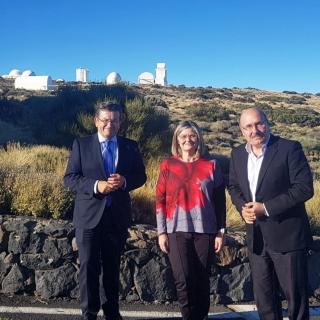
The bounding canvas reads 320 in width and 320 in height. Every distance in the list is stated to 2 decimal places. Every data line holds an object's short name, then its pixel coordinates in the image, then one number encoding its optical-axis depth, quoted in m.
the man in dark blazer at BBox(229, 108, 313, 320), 4.13
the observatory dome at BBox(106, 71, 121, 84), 48.75
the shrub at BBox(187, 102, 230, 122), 32.16
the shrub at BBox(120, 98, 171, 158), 14.04
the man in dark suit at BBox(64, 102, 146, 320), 4.61
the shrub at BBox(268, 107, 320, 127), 33.97
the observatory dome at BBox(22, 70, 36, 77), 53.88
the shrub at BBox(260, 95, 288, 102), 50.18
